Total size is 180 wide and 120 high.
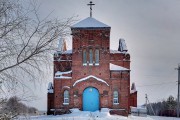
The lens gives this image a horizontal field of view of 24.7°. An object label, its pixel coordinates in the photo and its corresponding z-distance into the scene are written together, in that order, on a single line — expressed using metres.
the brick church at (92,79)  36.53
